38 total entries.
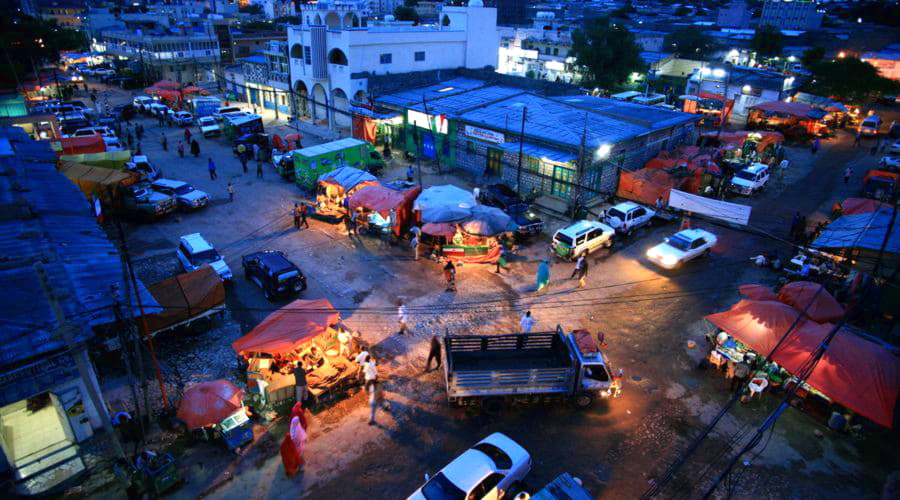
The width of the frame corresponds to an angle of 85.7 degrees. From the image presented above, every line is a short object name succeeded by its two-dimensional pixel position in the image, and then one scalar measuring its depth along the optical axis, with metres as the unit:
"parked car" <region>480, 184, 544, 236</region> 22.83
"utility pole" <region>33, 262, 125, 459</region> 9.55
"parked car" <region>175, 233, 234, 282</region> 18.39
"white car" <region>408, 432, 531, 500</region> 9.82
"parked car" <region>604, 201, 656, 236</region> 22.88
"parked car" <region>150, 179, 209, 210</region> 24.75
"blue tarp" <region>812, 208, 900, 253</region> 17.72
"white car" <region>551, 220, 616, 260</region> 20.58
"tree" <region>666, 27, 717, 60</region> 66.44
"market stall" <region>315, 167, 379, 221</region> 24.23
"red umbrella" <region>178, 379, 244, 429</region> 11.20
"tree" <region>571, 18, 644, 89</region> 49.41
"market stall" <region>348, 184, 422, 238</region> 22.17
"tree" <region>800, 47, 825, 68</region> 60.90
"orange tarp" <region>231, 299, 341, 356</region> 13.23
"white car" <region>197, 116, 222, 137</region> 38.00
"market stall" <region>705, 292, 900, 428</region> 11.66
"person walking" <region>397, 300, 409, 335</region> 16.11
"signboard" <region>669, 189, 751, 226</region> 21.06
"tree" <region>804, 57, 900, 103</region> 46.34
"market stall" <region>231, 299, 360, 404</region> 13.03
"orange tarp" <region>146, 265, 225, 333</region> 14.65
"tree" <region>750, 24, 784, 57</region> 66.44
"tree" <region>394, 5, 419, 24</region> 94.56
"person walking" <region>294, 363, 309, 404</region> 12.60
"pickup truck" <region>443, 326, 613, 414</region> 12.49
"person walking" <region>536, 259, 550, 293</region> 18.22
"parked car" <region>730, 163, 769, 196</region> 27.95
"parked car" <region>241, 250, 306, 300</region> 17.44
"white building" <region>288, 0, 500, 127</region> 37.58
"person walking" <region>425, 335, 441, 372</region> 13.96
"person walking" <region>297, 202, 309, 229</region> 23.56
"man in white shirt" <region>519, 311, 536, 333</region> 15.46
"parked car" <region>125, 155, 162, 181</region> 27.75
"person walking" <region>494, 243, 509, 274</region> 20.33
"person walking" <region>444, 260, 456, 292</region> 18.59
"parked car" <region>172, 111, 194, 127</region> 41.19
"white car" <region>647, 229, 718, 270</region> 20.25
